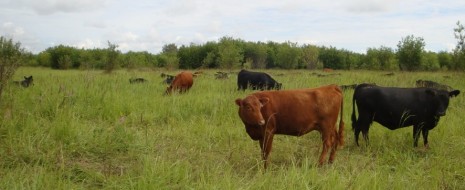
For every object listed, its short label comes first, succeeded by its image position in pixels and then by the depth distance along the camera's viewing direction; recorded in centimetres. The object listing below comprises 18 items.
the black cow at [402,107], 656
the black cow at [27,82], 1181
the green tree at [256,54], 5198
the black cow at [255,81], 1399
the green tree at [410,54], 3700
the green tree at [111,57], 2661
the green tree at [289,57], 5169
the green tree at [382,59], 4374
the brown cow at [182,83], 1243
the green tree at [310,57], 5169
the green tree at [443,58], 5944
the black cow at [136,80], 1508
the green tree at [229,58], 3747
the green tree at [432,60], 5602
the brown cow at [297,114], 498
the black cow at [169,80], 1617
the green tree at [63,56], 4552
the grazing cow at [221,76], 1919
